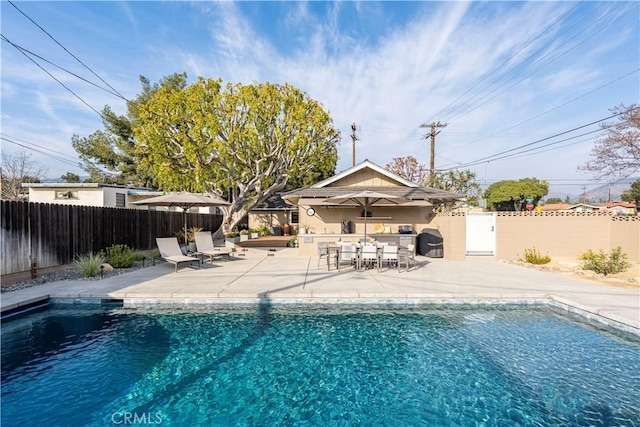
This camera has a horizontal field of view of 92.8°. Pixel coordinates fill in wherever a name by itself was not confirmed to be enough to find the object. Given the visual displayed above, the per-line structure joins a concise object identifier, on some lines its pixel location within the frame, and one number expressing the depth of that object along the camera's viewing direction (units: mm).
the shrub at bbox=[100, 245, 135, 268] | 11531
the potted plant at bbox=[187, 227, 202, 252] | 17812
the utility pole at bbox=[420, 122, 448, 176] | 26841
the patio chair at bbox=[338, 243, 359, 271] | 11320
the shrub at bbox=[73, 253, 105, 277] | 9766
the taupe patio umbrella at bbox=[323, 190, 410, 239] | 11995
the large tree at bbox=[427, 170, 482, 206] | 32688
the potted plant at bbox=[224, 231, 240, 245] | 20403
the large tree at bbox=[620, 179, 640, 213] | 47022
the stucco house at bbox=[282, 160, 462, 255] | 16062
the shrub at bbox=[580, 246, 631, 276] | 10891
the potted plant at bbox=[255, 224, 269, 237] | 28005
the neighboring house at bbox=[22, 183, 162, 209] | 21469
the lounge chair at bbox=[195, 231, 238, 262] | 12820
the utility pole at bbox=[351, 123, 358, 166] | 31331
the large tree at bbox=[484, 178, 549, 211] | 53500
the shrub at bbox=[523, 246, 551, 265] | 13227
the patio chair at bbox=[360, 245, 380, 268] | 11016
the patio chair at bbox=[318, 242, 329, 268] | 11556
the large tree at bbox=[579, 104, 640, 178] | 21981
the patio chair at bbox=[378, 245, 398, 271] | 10844
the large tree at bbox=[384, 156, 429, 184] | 40375
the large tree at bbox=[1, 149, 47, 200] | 30525
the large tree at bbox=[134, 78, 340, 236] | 18234
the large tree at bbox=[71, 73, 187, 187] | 32156
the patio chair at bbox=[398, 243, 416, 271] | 11172
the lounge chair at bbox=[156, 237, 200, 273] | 11296
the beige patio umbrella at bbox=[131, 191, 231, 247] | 12469
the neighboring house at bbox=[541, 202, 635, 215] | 44625
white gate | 14539
